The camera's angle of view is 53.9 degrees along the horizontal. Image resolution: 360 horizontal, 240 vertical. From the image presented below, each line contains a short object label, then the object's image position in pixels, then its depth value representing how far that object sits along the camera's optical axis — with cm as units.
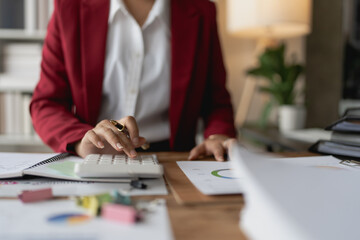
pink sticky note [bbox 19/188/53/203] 43
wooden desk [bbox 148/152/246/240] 35
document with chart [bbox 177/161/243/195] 50
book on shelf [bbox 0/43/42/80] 217
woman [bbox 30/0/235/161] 98
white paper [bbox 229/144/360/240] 29
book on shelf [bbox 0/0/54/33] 214
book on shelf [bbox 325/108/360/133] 79
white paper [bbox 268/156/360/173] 65
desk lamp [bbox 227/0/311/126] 181
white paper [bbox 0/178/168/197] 49
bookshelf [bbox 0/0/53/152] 215
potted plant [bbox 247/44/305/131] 185
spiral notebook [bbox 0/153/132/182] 55
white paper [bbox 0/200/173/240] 33
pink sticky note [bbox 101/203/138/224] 36
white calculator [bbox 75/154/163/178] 52
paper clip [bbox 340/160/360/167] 66
